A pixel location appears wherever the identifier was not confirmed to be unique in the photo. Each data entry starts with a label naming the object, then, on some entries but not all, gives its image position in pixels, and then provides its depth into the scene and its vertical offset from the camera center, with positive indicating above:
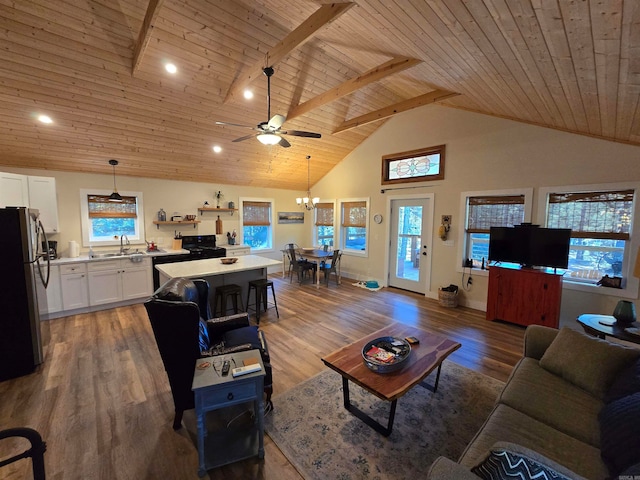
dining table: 6.21 -0.88
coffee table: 1.92 -1.18
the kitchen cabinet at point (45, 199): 4.11 +0.23
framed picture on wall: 7.67 -0.01
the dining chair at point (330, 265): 6.45 -1.15
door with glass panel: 5.59 -0.59
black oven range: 5.12 -0.76
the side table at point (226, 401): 1.67 -1.17
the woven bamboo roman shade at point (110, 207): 5.06 +0.15
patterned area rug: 1.82 -1.64
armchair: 1.90 -0.93
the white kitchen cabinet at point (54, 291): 4.13 -1.19
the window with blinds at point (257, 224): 7.09 -0.21
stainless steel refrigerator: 2.69 -0.85
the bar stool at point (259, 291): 4.26 -1.21
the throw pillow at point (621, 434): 1.23 -1.05
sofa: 1.03 -1.14
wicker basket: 4.86 -1.46
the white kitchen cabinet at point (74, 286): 4.25 -1.13
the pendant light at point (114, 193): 4.77 +0.39
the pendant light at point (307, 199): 6.57 +0.44
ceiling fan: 3.04 +1.02
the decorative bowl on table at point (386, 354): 2.07 -1.13
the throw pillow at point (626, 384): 1.58 -0.99
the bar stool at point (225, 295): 3.89 -1.16
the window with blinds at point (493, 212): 4.41 +0.11
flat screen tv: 3.76 -0.39
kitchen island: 3.57 -0.73
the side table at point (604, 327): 2.38 -1.01
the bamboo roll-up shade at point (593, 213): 3.56 +0.09
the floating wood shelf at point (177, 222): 5.68 -0.14
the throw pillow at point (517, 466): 0.92 -0.86
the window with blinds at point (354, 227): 6.74 -0.24
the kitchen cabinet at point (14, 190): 3.71 +0.34
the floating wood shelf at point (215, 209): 6.22 +0.15
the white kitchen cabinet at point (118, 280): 4.51 -1.14
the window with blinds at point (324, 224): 7.60 -0.21
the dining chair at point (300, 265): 6.43 -1.17
